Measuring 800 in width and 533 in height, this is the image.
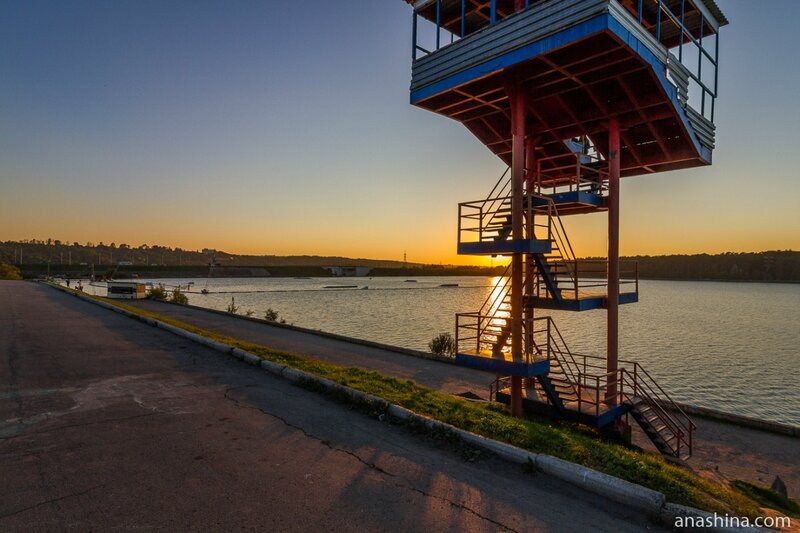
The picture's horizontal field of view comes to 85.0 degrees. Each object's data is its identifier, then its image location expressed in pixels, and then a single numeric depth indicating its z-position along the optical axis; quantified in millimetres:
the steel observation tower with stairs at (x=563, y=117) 9766
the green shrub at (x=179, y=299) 48044
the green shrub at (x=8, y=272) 105812
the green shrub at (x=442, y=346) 26427
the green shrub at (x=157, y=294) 51462
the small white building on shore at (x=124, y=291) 47406
